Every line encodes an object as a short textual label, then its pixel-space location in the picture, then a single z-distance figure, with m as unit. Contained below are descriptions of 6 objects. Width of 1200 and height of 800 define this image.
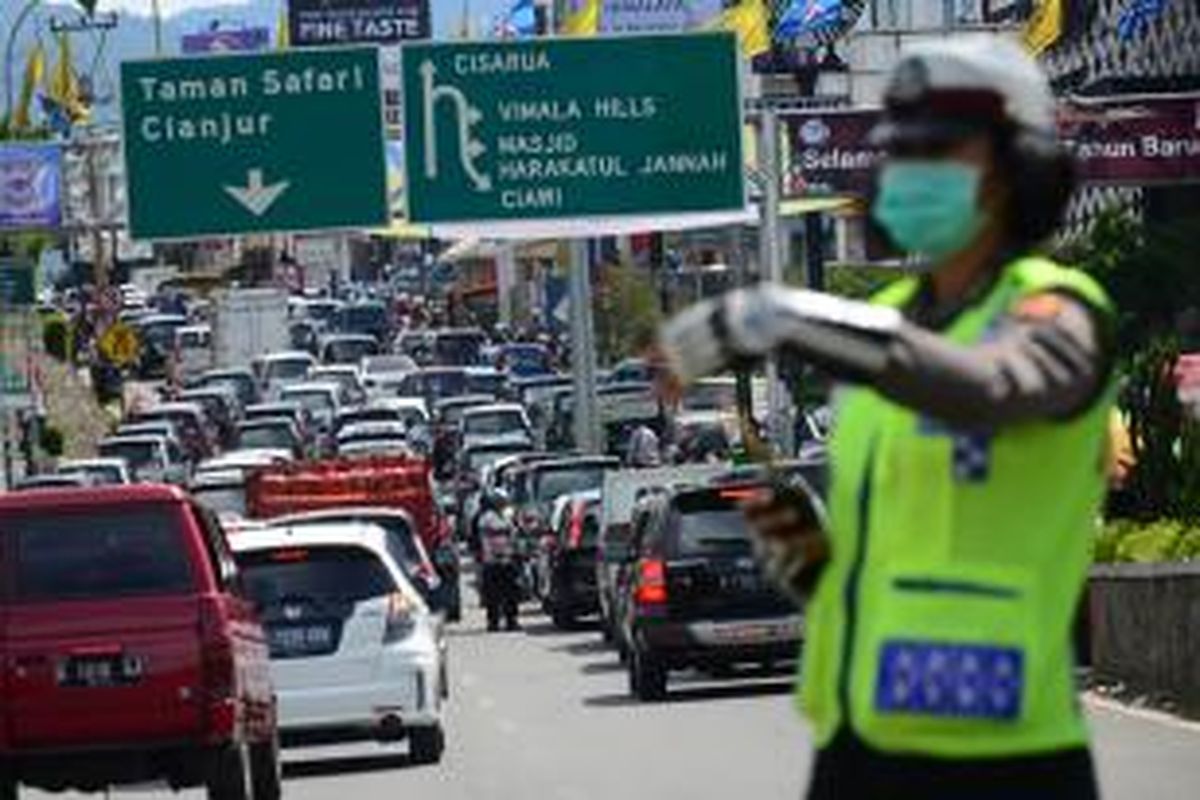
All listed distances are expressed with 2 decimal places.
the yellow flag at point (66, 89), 122.19
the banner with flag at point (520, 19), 95.64
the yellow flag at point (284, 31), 120.47
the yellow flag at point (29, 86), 115.69
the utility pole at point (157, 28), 139.25
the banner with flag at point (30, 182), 72.31
